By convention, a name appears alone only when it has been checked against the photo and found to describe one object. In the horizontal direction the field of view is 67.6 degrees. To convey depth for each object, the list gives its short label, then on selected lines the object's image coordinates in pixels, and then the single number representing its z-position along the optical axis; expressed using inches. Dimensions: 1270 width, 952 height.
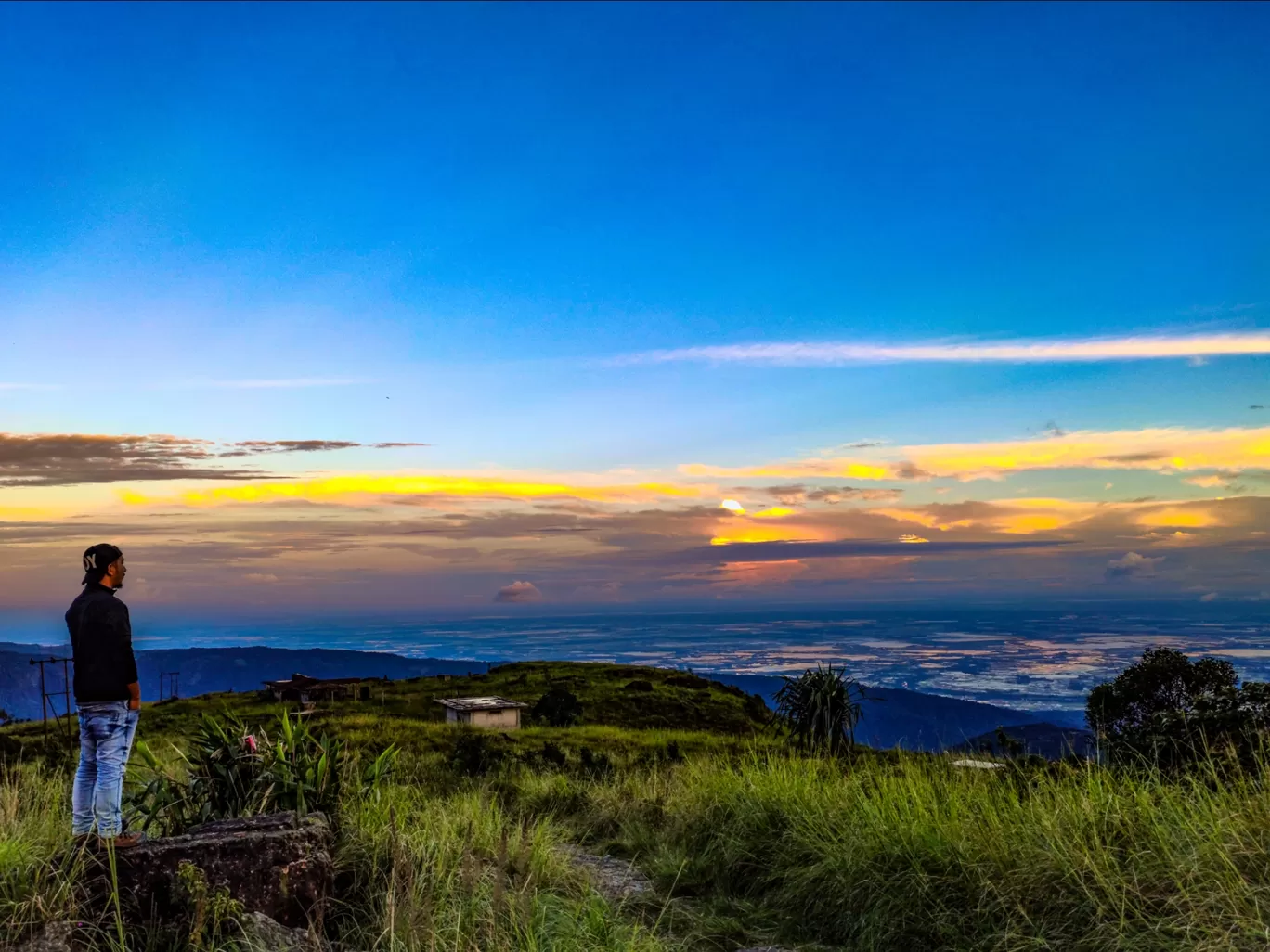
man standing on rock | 294.5
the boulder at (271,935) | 252.7
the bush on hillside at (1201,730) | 413.1
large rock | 270.8
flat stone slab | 385.4
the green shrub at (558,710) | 1608.0
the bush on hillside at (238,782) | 347.6
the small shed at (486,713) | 1494.8
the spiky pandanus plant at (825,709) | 658.8
